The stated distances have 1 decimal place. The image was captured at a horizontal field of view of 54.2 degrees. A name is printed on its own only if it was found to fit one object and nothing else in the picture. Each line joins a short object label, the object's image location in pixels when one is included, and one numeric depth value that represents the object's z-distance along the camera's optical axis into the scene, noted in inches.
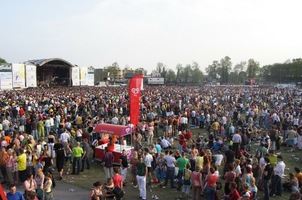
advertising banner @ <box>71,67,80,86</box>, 2245.3
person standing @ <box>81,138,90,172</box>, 456.8
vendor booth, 471.5
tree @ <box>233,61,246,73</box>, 4337.6
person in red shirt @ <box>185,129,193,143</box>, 588.1
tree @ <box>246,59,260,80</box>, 3870.6
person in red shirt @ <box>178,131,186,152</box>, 538.4
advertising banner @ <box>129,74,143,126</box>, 510.9
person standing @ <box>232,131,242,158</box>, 522.6
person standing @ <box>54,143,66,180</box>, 426.9
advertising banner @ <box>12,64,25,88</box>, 1689.6
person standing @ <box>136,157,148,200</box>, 358.9
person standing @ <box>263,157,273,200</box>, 358.6
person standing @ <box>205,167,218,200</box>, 322.7
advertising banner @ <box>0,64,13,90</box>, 1604.3
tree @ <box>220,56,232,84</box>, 3932.1
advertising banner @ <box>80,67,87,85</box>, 2309.3
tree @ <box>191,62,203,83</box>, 4315.9
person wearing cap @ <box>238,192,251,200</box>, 266.8
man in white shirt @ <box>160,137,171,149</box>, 559.2
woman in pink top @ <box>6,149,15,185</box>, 386.3
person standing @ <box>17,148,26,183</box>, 383.6
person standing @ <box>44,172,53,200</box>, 301.3
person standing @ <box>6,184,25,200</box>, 248.6
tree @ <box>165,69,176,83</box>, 4354.8
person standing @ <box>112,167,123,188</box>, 310.6
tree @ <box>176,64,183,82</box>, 4421.8
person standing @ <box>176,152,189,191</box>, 383.2
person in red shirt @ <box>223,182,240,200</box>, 280.9
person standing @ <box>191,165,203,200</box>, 340.8
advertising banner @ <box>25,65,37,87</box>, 1808.6
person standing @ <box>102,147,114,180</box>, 402.3
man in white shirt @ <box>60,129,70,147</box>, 496.1
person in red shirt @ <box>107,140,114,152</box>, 455.6
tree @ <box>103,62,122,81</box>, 4557.8
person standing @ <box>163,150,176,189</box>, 394.6
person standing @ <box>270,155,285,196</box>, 369.4
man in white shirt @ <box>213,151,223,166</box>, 438.6
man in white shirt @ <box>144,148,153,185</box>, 408.2
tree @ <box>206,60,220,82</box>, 4178.4
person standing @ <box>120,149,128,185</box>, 396.2
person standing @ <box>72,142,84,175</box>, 435.8
